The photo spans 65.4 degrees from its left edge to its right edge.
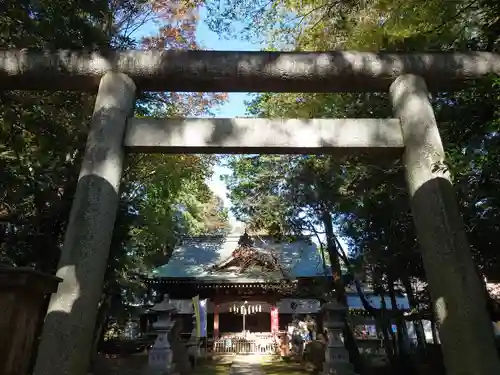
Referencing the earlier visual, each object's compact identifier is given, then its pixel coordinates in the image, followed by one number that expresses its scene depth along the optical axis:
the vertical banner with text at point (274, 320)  17.56
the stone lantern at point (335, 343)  9.77
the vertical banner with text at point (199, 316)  13.71
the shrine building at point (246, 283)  16.78
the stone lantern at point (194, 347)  13.32
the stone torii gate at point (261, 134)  3.43
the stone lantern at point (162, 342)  9.91
